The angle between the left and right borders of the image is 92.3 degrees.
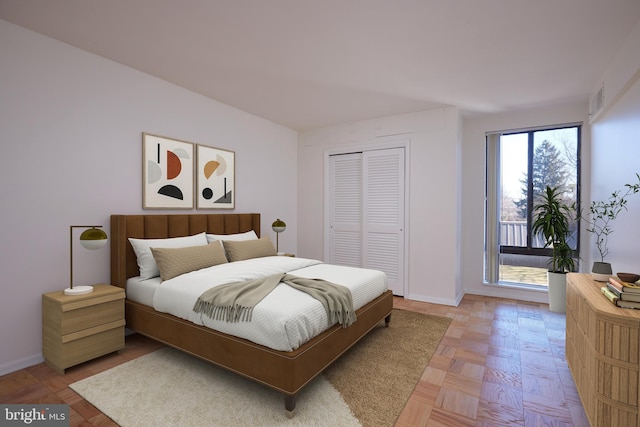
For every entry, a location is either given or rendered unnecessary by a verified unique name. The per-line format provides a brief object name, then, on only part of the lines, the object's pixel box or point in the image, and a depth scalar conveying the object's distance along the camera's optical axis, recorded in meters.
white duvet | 1.95
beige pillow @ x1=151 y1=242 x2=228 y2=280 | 2.76
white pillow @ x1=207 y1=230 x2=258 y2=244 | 3.58
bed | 1.91
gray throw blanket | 2.12
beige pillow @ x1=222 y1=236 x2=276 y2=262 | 3.44
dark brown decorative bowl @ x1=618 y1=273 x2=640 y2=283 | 1.88
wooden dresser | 1.50
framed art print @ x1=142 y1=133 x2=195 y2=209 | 3.22
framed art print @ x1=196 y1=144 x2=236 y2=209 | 3.76
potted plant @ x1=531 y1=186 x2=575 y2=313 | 3.81
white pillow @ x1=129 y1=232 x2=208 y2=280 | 2.89
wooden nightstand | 2.32
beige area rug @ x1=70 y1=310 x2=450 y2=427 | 1.85
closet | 4.50
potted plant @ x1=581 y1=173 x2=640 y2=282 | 2.24
